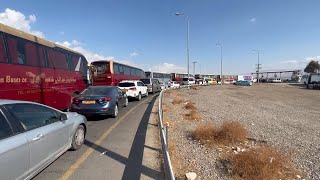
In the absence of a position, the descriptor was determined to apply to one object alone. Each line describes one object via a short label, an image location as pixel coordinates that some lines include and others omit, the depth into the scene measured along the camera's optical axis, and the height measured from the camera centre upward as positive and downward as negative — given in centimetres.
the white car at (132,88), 1393 -86
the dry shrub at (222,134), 544 -187
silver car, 266 -102
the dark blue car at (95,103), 773 -111
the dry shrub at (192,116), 846 -198
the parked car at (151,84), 2000 -90
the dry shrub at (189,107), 1125 -200
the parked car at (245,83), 5037 -254
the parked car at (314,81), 3765 -182
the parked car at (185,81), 4532 -146
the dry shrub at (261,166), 351 -189
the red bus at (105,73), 1626 +41
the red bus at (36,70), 604 +36
